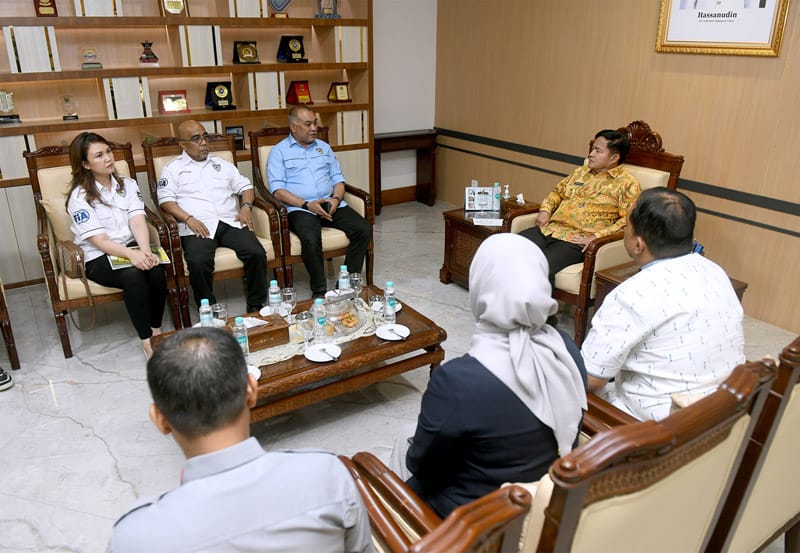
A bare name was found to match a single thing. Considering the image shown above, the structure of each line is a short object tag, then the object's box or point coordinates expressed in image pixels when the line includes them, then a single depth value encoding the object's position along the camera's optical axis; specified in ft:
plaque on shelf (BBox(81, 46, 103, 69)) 12.81
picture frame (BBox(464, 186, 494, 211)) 13.24
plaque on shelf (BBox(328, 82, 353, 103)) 16.14
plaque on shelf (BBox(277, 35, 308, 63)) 15.23
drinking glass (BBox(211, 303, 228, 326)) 9.08
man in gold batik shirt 11.14
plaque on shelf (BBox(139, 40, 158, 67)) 13.53
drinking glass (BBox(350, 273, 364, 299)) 10.25
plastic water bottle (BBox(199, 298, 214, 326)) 8.50
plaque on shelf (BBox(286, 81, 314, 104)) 15.61
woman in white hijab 4.31
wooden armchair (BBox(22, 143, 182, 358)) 10.12
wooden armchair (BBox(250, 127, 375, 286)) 12.16
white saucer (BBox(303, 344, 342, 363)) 7.97
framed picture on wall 10.80
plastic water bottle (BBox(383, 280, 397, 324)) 9.11
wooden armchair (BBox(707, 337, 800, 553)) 4.36
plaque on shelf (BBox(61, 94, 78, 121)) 13.19
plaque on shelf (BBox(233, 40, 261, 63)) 14.62
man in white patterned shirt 5.54
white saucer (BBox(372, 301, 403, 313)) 9.33
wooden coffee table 7.67
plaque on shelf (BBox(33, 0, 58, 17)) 12.12
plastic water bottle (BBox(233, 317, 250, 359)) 8.02
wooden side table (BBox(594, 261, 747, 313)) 9.61
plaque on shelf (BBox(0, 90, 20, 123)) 12.39
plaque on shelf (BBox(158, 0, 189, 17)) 13.17
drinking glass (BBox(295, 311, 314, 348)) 8.48
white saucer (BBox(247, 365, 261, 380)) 7.57
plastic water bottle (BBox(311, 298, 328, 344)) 8.63
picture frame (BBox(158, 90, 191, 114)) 14.06
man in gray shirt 2.98
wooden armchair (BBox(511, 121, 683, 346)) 10.55
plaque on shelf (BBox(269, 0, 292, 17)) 14.67
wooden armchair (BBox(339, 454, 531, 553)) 2.80
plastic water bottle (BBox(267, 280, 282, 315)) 9.20
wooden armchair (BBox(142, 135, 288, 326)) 11.08
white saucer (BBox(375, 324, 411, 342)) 8.59
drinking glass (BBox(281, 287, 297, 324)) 9.09
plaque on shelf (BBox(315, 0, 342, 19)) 15.42
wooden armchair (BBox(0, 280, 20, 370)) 9.62
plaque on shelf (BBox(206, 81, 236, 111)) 14.51
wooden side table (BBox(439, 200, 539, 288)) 12.41
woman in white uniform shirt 10.16
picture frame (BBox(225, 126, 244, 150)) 15.35
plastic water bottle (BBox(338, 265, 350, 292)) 10.09
